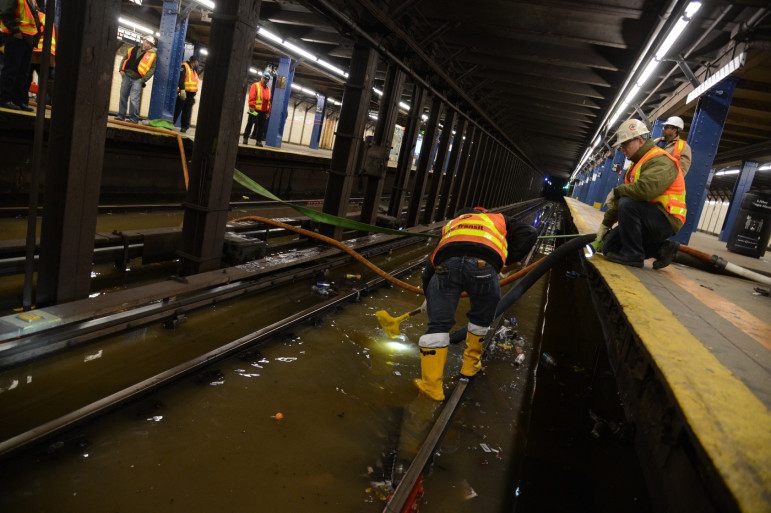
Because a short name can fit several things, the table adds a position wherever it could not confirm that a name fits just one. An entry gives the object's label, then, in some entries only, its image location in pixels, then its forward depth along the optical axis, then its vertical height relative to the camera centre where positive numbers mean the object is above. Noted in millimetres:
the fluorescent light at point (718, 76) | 7211 +2918
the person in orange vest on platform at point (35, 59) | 7390 +749
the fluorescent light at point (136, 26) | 16359 +3572
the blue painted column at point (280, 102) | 17438 +2150
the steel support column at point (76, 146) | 3166 -237
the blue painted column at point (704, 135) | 8852 +2136
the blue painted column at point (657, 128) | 12734 +2916
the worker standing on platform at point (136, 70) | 10180 +1225
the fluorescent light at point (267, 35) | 11377 +2991
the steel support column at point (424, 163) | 10656 +543
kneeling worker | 5008 +346
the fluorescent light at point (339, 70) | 11967 +2646
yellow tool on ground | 4438 -1368
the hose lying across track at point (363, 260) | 5355 -922
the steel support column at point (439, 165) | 11719 +633
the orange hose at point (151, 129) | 7475 -4
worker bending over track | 3480 -623
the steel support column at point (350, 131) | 6965 +610
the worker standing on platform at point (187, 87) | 11250 +1201
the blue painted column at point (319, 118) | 25250 +2481
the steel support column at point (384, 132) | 8133 +813
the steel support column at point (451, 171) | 12992 +593
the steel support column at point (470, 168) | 14609 +888
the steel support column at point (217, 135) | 4430 +71
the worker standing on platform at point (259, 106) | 13250 +1302
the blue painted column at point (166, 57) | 13008 +2212
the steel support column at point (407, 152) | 9391 +649
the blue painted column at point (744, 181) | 17594 +2706
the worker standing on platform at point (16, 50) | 6152 +718
